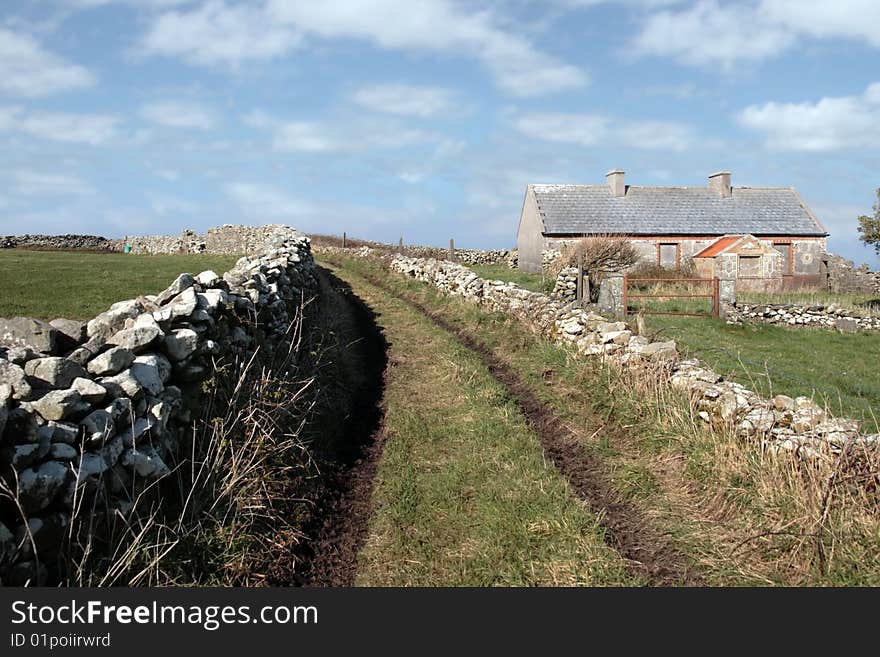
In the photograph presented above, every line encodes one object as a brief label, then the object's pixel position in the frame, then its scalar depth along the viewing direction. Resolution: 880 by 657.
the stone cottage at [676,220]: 35.75
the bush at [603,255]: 26.23
